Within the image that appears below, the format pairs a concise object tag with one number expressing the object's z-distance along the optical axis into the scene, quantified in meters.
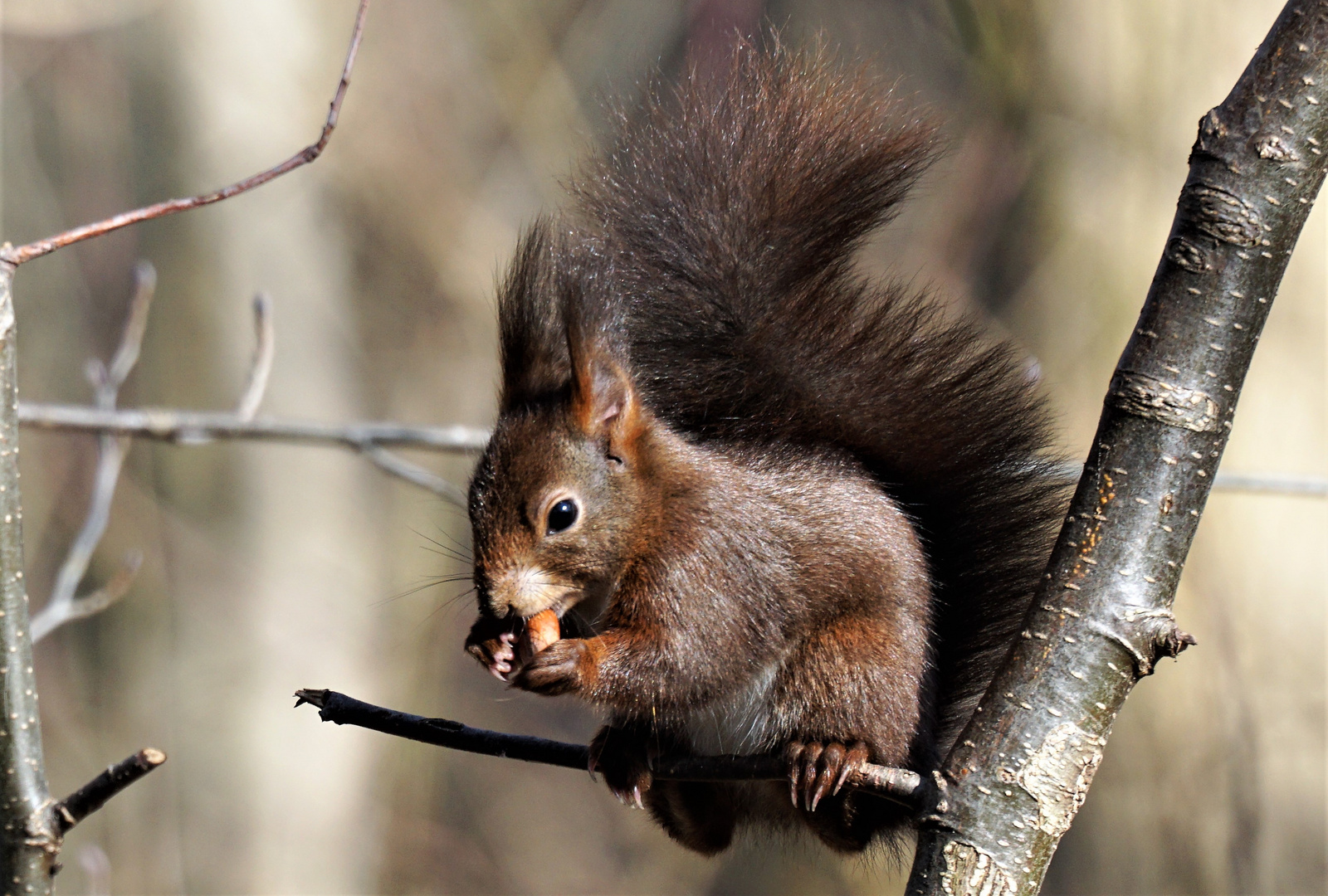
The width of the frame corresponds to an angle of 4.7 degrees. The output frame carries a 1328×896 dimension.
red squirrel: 4.04
